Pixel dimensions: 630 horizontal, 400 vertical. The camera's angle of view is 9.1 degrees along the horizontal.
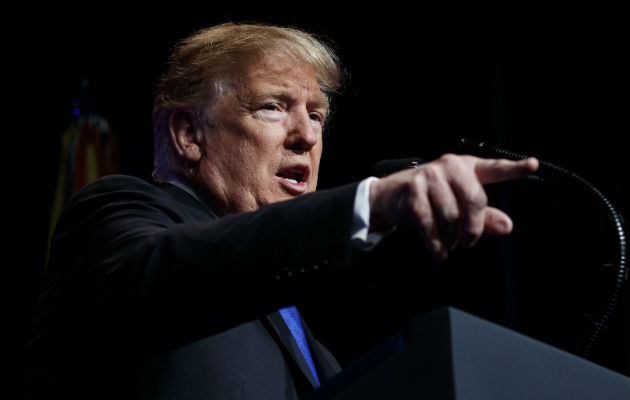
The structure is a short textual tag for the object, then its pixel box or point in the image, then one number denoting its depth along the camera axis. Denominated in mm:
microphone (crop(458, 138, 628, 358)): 4864
